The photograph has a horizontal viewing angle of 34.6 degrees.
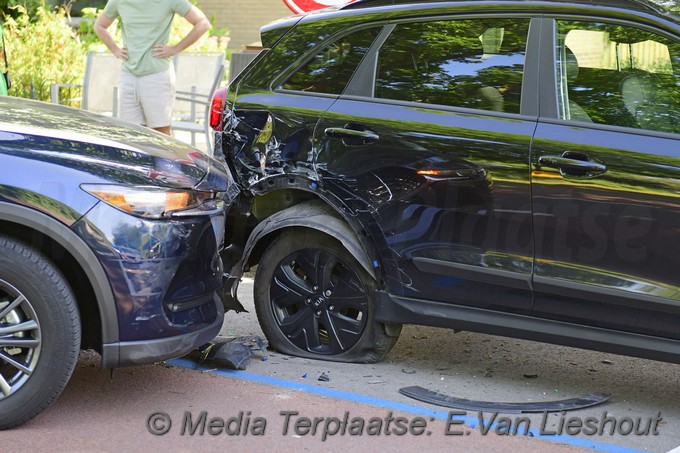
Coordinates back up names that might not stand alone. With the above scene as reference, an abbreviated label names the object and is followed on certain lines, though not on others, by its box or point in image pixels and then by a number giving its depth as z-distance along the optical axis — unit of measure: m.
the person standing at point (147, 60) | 8.56
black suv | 4.87
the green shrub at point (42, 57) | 13.04
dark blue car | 4.53
